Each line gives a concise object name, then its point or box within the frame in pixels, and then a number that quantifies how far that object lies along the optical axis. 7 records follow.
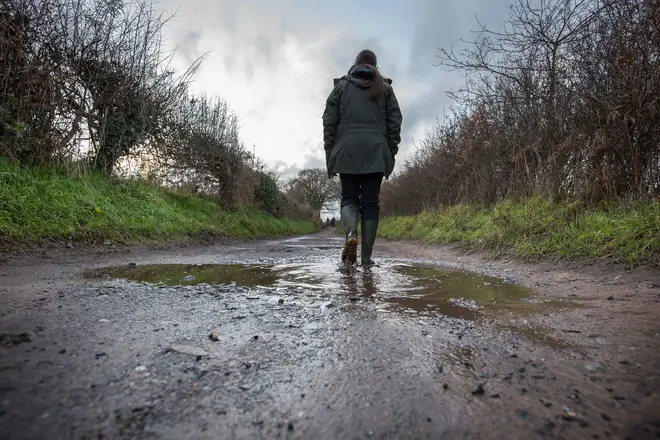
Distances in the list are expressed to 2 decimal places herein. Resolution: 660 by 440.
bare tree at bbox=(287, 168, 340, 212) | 47.66
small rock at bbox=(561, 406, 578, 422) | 0.79
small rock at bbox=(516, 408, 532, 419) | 0.81
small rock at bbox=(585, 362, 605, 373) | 1.04
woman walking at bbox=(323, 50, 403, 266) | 3.53
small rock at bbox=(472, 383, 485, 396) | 0.91
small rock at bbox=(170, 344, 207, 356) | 1.14
